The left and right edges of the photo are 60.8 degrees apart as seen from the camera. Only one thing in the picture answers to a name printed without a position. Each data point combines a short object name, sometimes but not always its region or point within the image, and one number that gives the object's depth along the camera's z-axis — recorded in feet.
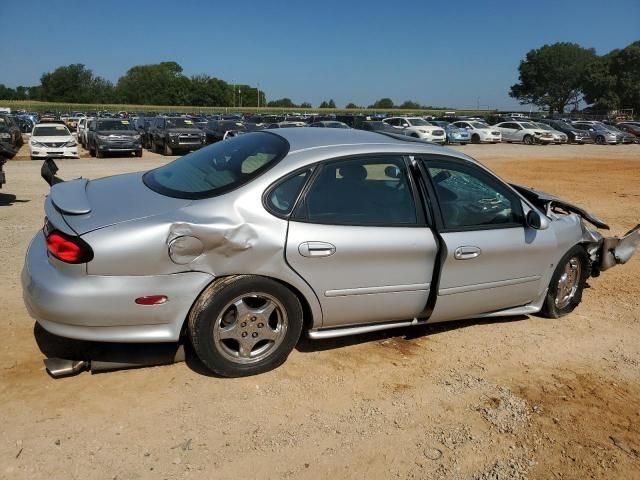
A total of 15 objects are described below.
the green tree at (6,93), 427.74
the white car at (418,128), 99.09
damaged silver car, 10.23
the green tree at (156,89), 419.33
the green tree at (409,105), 467.52
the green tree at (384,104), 470.35
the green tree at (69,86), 408.05
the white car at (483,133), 111.75
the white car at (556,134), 113.77
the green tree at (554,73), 337.11
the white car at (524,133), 113.39
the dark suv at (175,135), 76.13
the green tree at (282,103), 480.40
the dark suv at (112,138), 70.03
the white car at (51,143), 66.44
